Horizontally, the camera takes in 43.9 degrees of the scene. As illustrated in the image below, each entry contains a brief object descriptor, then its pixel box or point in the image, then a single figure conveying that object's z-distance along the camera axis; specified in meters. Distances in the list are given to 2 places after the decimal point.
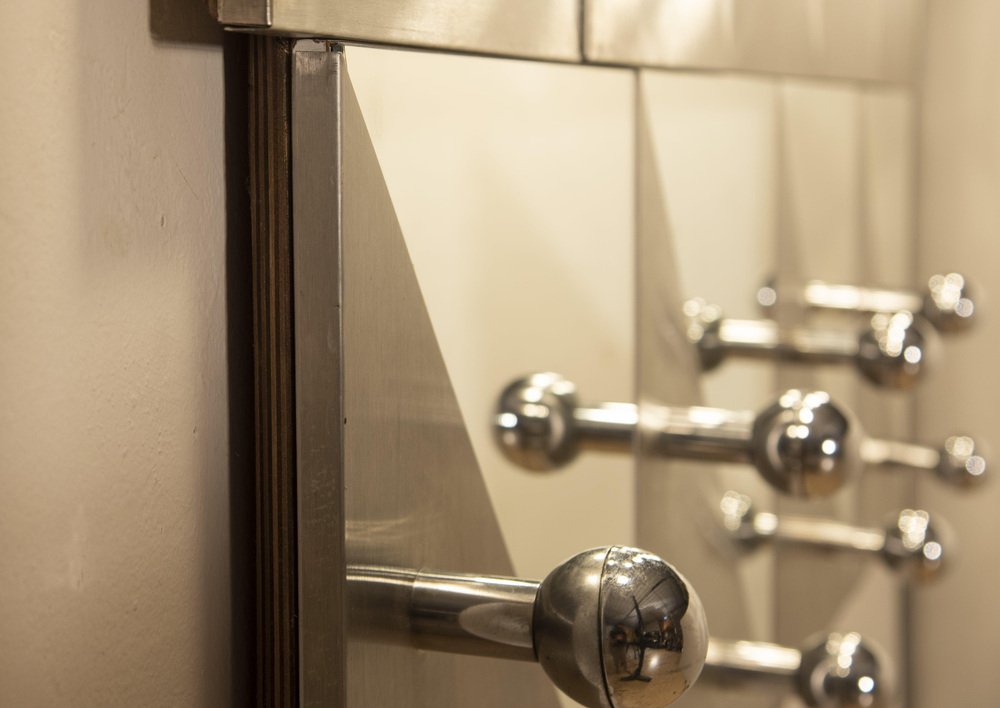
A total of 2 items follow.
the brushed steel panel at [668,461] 0.40
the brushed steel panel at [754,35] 0.37
